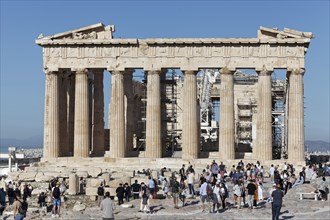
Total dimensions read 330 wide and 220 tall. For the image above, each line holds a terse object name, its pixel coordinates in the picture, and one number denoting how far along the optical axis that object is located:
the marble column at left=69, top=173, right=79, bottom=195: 41.56
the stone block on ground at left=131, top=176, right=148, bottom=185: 41.66
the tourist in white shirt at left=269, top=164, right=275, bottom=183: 46.59
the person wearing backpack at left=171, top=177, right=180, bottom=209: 34.88
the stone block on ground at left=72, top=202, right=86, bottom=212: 35.59
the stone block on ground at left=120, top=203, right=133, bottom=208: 36.09
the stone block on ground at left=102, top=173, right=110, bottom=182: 41.67
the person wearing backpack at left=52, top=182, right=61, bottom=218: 33.25
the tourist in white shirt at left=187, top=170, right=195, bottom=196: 38.66
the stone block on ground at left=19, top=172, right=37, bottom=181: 46.88
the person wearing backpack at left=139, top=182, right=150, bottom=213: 33.44
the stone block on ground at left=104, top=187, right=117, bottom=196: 39.34
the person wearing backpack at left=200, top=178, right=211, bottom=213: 33.29
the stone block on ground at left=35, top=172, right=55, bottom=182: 46.31
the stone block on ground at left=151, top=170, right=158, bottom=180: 44.65
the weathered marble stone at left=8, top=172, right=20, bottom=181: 48.28
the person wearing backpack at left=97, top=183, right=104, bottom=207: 35.12
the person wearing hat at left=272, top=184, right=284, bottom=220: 28.61
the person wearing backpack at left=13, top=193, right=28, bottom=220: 25.25
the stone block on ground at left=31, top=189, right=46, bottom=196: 42.52
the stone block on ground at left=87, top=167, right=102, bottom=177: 47.63
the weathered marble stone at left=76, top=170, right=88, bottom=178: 46.47
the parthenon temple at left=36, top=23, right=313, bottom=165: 55.12
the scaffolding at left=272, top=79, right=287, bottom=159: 64.94
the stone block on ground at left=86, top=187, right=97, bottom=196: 40.59
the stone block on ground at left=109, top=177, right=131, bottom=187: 40.67
